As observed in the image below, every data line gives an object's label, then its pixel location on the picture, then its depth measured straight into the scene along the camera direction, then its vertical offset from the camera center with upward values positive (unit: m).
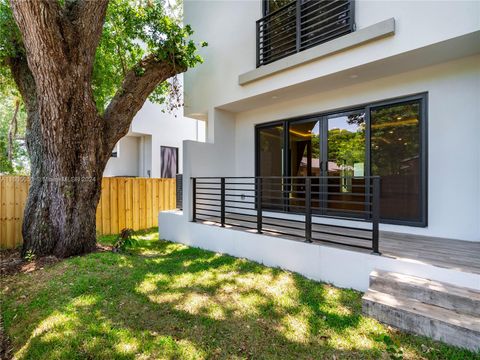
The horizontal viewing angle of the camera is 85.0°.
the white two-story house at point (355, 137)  3.30 +0.78
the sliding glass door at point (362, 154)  4.37 +0.45
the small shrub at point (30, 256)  4.29 -1.32
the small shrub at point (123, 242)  5.02 -1.28
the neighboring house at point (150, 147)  10.44 +1.27
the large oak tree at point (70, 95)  3.91 +1.40
